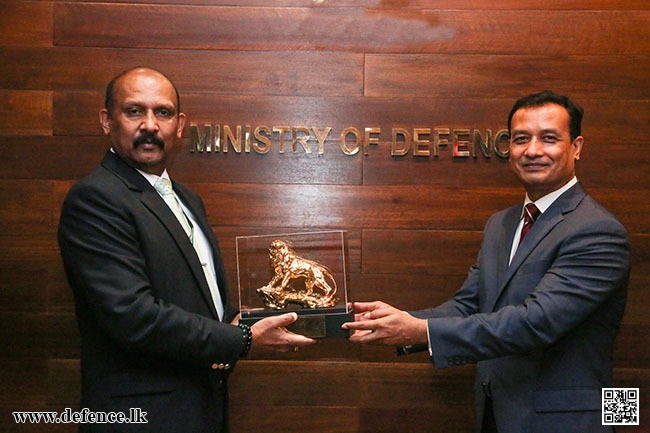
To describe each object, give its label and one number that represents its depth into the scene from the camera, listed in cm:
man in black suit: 186
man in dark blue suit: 195
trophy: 214
